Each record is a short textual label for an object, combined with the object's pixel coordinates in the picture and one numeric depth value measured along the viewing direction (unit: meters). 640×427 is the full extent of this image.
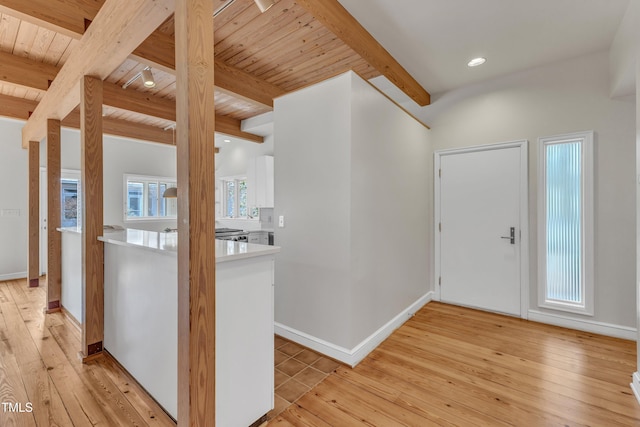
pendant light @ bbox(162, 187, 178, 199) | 4.58
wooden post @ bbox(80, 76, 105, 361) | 2.41
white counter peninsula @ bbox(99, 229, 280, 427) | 1.54
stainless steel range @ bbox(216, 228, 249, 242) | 4.98
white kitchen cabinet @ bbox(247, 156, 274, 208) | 5.56
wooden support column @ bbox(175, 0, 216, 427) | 1.29
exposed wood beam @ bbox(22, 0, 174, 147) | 1.66
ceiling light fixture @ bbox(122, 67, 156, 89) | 3.04
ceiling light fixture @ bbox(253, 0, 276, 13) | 1.72
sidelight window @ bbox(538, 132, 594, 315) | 2.95
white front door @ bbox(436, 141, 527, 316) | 3.37
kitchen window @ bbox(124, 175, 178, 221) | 6.30
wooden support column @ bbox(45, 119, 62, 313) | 3.46
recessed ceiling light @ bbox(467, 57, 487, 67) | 3.04
